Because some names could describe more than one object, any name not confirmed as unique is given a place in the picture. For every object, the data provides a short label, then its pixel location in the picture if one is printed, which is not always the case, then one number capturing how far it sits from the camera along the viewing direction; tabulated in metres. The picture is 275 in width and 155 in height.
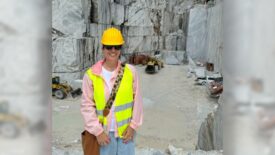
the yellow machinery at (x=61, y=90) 9.94
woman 2.37
